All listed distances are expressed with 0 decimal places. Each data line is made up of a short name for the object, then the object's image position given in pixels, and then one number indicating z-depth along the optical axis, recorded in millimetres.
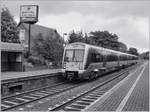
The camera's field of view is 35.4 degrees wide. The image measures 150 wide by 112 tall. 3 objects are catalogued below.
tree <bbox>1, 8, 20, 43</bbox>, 35312
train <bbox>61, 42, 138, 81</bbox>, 18031
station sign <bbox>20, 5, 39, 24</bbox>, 32275
